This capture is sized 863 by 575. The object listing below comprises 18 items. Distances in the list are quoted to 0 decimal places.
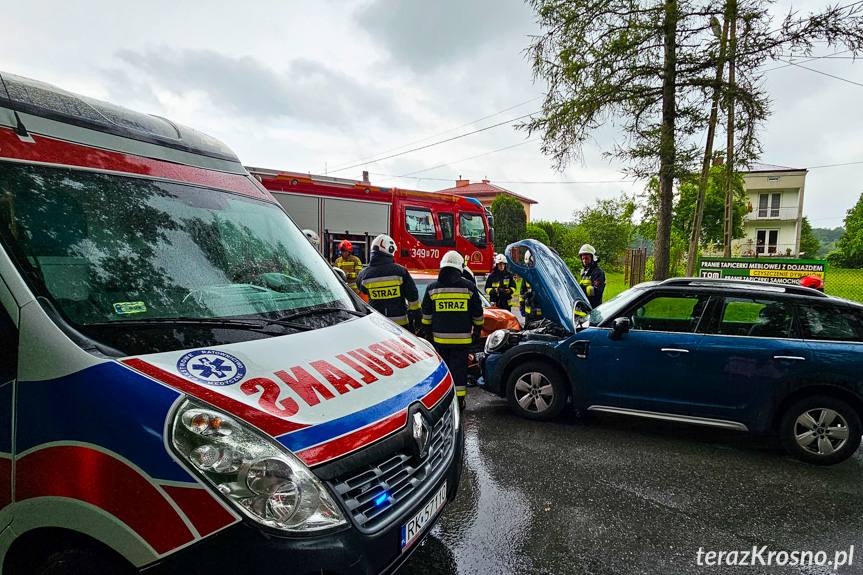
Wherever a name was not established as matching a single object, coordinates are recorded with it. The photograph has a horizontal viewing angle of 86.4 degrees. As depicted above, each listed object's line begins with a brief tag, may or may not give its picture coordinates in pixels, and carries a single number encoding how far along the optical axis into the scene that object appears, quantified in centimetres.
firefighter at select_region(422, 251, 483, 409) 475
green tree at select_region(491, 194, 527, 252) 3588
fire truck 1154
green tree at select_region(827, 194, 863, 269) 4072
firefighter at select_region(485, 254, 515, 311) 877
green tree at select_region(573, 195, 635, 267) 3678
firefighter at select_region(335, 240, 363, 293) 778
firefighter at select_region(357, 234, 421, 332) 543
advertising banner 925
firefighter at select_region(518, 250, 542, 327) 624
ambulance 140
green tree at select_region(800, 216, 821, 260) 5928
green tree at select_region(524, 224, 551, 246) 3403
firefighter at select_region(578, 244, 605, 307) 803
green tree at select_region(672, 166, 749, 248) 2625
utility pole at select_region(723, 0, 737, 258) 816
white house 4756
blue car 389
